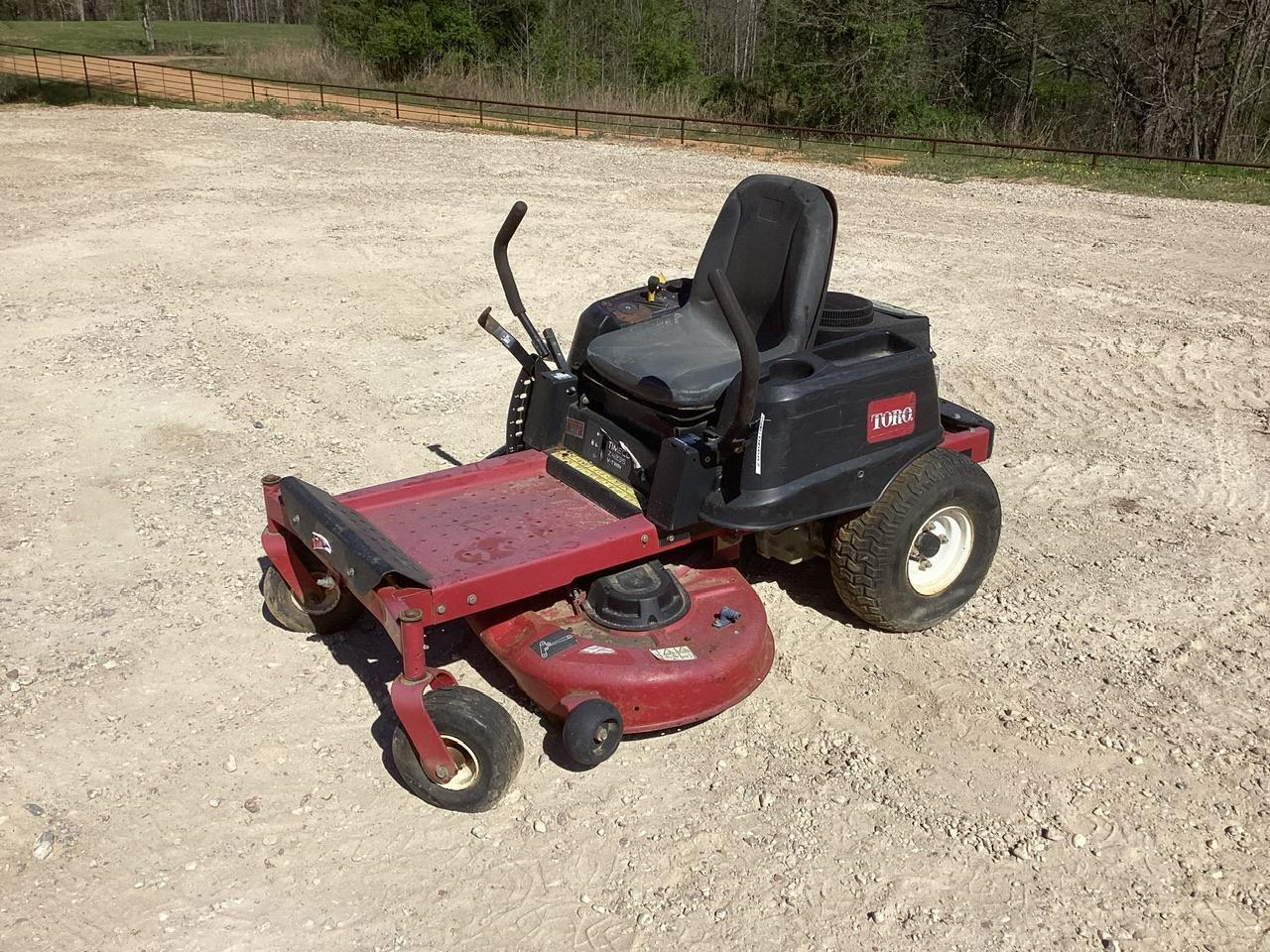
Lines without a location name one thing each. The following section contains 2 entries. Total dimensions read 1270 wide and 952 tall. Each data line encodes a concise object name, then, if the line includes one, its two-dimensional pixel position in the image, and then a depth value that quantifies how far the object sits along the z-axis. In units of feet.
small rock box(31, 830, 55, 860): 10.36
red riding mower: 11.00
